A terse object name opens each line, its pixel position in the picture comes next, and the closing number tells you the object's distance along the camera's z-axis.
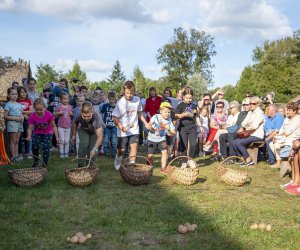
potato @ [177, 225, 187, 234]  4.27
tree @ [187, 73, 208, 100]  53.19
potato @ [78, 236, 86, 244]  3.92
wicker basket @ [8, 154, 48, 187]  6.20
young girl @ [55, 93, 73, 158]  9.88
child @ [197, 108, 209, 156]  11.41
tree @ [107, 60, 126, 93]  64.50
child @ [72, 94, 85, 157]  10.20
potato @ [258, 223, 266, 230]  4.48
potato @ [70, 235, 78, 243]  3.91
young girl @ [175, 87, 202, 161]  8.53
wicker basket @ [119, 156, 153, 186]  6.55
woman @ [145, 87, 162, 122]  11.46
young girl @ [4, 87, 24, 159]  8.69
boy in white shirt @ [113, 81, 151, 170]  7.86
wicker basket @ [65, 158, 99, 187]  6.29
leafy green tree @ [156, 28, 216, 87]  55.97
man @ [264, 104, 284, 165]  9.87
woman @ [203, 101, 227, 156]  11.22
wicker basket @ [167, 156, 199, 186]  6.75
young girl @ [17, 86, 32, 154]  9.15
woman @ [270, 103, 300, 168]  8.02
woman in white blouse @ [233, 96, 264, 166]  9.80
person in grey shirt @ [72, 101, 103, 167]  7.00
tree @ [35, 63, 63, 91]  59.19
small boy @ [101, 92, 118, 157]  10.27
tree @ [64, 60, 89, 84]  67.12
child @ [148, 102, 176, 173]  7.86
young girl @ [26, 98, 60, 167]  7.67
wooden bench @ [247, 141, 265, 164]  9.98
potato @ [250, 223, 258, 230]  4.50
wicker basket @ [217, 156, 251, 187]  6.89
